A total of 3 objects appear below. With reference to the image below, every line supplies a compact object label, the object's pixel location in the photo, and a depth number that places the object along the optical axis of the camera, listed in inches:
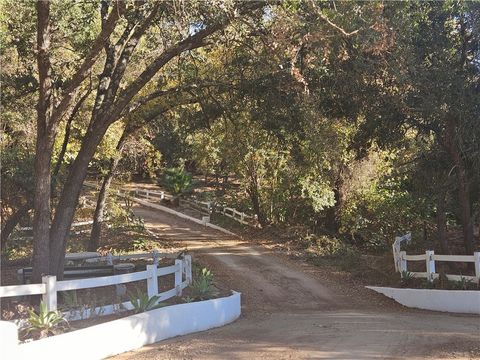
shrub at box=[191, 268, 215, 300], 413.1
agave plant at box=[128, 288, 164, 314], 338.0
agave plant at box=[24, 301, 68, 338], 269.3
